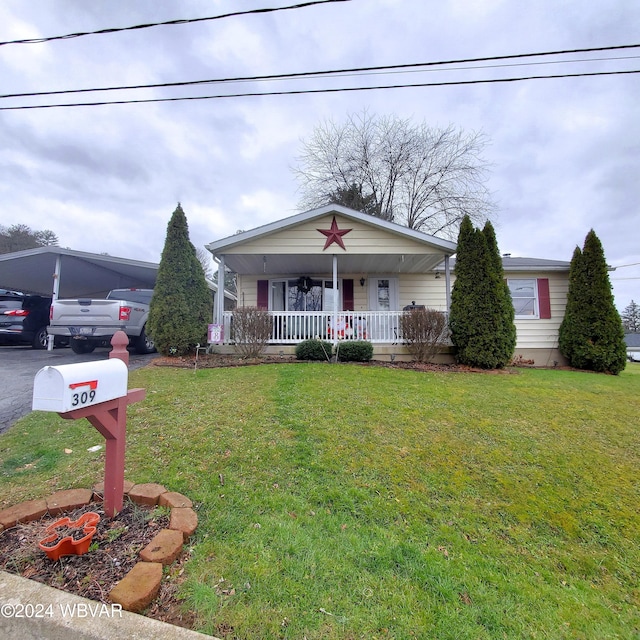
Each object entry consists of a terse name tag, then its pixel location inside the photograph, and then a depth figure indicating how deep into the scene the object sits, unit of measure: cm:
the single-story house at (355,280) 891
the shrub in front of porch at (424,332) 809
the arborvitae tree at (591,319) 869
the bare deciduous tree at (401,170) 1866
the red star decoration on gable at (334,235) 898
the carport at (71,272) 979
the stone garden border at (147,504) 149
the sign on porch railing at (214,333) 821
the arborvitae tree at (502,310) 777
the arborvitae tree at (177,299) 803
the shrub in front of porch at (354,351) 809
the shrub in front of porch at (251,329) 796
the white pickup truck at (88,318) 747
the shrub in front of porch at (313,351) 811
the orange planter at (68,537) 168
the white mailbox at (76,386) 158
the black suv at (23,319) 924
